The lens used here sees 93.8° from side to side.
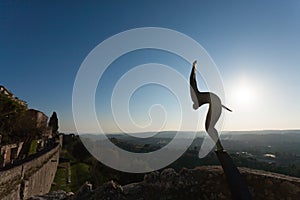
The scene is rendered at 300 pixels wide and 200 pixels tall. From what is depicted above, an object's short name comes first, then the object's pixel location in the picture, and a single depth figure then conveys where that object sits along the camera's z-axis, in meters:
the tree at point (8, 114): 13.11
